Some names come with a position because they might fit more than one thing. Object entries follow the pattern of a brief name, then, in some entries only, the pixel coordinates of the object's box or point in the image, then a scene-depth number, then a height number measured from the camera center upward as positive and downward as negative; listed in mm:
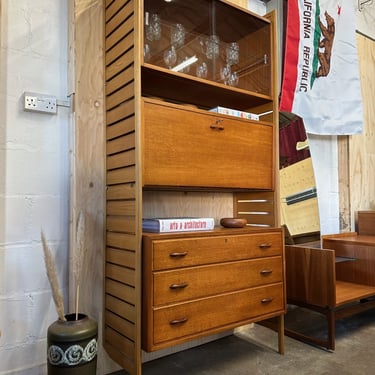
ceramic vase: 1433 -585
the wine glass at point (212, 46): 2127 +1011
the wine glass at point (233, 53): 2209 +1001
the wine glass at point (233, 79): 2147 +810
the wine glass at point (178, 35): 1963 +1003
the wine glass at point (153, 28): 1765 +953
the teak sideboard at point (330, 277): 2201 -510
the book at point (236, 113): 1959 +559
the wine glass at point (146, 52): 1700 +788
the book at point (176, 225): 1736 -84
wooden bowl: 2061 -91
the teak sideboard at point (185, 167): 1625 +220
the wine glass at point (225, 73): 2131 +847
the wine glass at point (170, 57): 1868 +840
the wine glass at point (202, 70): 2020 +820
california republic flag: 2777 +1197
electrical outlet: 1720 +545
